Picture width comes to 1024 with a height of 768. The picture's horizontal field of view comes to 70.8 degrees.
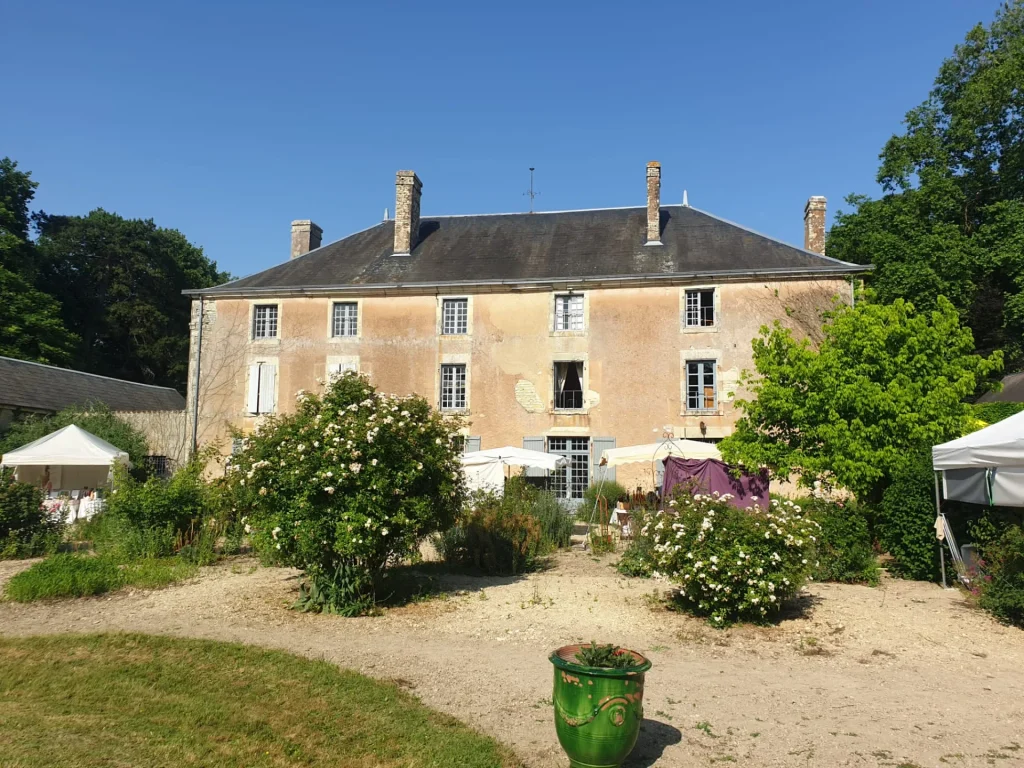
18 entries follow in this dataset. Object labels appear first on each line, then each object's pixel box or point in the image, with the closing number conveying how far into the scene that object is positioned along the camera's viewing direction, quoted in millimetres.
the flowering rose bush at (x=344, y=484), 6914
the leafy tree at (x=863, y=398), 10156
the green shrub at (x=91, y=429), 17750
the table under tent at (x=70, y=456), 13180
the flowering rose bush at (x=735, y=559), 6824
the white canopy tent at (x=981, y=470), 7211
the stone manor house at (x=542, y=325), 18312
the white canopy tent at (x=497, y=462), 14188
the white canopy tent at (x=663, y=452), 13719
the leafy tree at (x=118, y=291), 31000
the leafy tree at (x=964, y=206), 20359
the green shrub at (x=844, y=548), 8875
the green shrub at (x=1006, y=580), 6781
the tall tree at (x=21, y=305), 25688
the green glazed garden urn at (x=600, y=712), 3578
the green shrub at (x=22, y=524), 10156
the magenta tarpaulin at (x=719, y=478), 12078
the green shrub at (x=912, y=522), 8812
